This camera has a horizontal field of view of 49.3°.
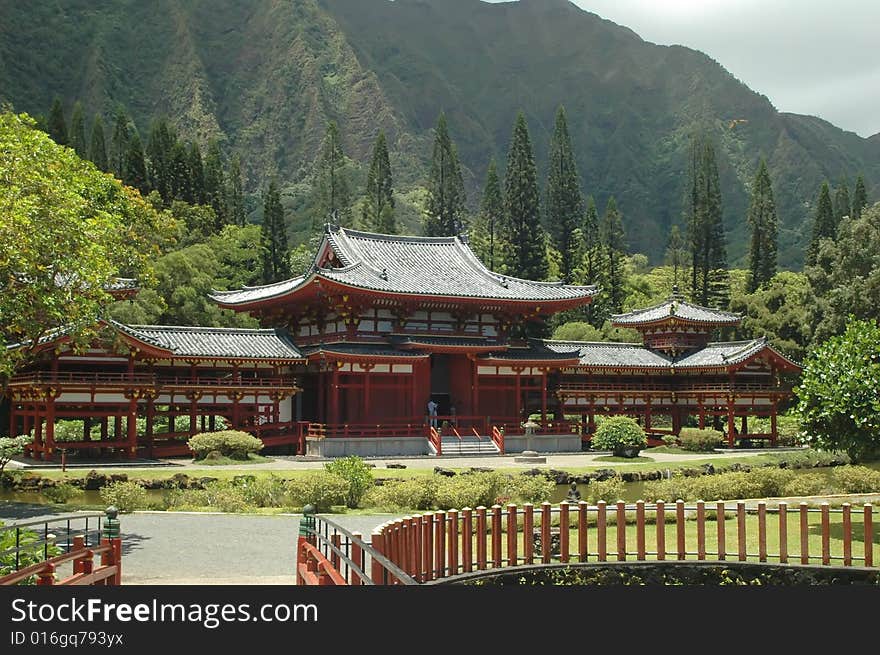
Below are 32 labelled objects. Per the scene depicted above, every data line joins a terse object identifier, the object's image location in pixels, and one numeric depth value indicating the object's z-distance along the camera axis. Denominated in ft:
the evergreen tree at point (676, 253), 324.89
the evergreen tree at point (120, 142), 257.96
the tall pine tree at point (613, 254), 253.85
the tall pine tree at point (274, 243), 230.27
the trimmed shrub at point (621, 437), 131.75
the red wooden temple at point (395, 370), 119.85
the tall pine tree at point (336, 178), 294.46
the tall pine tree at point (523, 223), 238.68
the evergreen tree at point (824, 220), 248.11
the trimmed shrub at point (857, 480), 88.99
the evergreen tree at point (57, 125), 229.45
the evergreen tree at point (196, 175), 235.81
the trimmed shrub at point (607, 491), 84.33
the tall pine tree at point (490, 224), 261.44
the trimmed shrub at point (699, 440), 144.77
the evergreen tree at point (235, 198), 275.80
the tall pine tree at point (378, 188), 270.87
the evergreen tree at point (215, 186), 242.78
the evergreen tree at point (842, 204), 270.67
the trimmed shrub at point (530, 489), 83.87
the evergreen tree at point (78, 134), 237.47
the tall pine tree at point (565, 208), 249.14
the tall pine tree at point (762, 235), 251.39
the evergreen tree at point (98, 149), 239.50
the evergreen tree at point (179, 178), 233.96
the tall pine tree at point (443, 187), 263.49
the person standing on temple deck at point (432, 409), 143.64
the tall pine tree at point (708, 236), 250.98
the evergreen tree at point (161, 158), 234.38
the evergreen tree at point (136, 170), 230.07
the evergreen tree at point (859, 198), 253.24
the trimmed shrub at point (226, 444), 113.70
